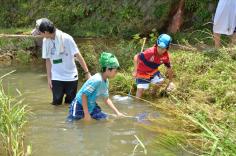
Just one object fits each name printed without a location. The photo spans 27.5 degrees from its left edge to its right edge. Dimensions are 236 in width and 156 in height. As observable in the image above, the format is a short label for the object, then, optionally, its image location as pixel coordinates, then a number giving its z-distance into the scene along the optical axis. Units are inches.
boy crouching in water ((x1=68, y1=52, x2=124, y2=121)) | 230.5
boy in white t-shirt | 270.4
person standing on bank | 357.1
